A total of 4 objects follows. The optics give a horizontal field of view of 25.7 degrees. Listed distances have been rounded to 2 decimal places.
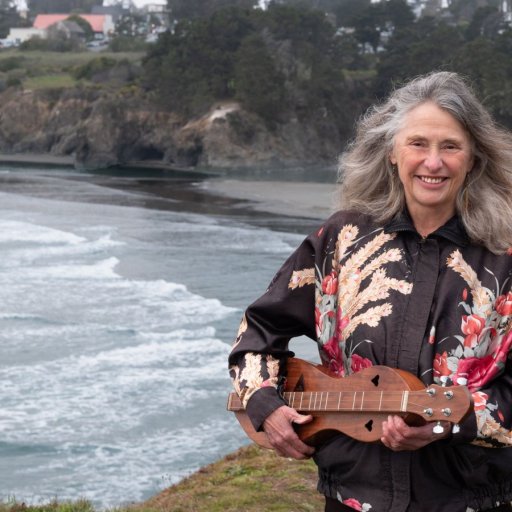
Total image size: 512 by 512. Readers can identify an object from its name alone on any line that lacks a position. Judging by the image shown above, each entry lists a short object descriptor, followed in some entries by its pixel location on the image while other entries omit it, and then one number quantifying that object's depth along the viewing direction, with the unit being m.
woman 2.45
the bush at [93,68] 66.31
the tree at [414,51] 58.25
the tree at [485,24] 68.12
